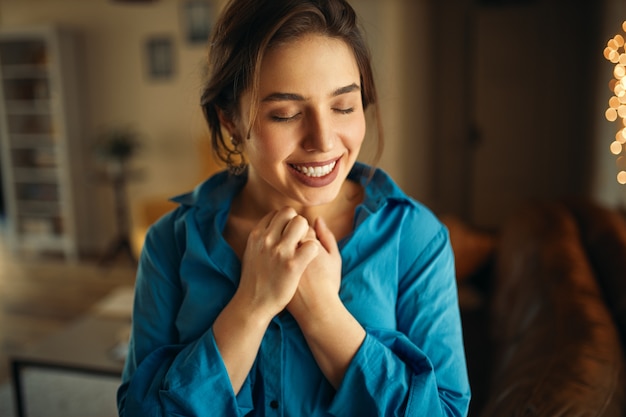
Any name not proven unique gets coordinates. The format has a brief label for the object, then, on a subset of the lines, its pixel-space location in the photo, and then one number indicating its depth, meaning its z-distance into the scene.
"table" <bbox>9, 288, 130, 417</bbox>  2.19
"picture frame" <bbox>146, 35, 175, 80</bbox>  5.05
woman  0.78
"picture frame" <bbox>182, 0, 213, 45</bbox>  4.93
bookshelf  5.11
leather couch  0.98
